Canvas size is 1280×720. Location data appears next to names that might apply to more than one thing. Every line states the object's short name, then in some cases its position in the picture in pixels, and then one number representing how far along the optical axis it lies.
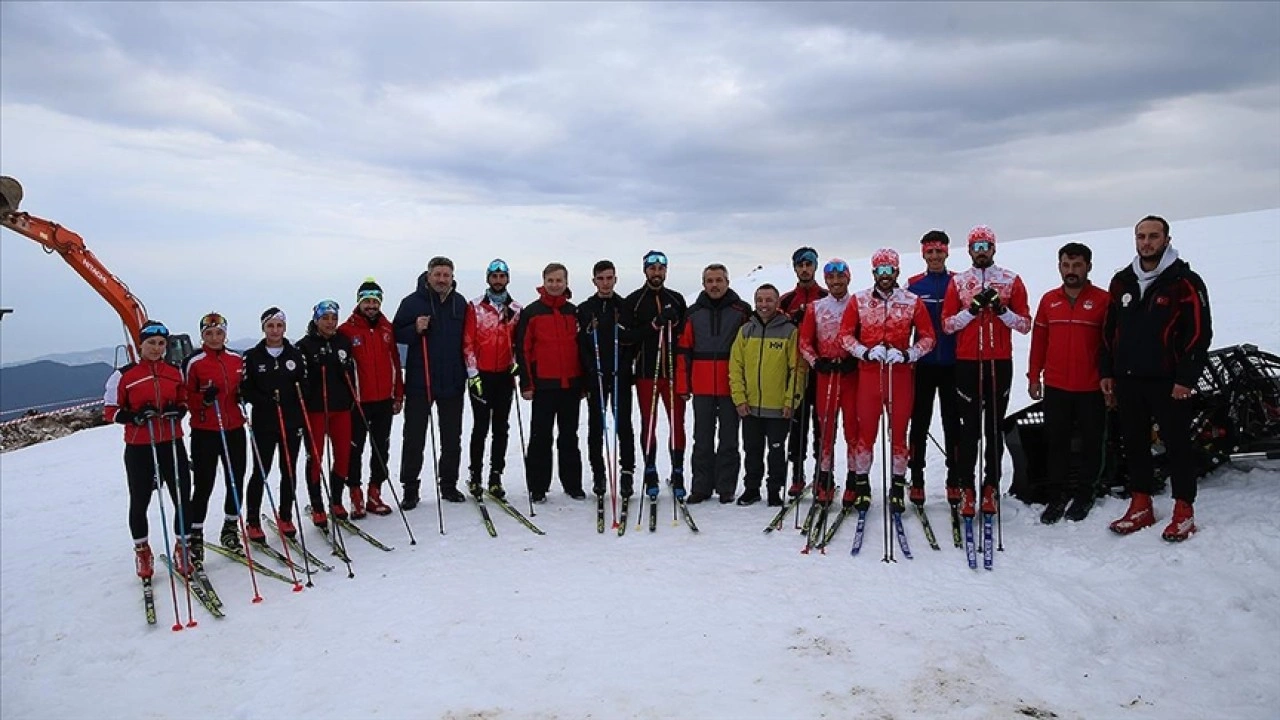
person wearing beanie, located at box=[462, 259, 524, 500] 6.99
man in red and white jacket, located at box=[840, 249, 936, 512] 5.83
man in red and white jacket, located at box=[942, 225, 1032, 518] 5.69
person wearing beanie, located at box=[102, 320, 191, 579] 5.57
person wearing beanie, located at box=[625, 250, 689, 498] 6.81
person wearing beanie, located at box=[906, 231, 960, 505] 6.09
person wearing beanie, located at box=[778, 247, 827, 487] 6.68
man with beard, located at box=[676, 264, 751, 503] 6.74
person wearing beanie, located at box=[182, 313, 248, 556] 5.98
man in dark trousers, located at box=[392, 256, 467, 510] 6.90
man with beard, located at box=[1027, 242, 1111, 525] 5.56
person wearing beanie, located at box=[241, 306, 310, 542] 6.11
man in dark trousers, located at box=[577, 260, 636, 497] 6.89
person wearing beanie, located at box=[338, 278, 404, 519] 6.71
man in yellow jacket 6.46
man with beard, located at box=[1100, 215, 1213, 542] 4.98
